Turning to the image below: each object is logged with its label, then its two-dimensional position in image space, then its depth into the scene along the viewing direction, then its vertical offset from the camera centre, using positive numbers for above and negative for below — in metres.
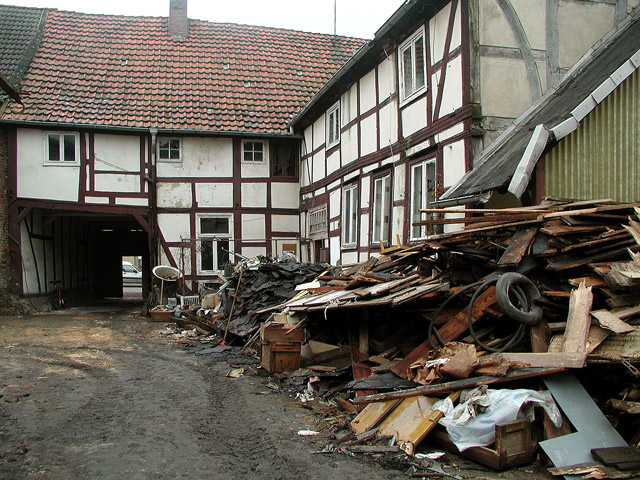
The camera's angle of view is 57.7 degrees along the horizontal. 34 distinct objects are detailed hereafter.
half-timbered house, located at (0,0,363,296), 18.77 +3.36
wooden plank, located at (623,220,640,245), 5.70 +0.15
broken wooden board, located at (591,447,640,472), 4.46 -1.68
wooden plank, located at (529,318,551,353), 5.72 -0.92
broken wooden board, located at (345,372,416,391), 6.23 -1.50
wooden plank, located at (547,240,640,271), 5.93 -0.13
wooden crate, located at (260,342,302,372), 9.26 -1.74
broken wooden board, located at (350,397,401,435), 5.90 -1.76
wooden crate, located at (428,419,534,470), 4.87 -1.73
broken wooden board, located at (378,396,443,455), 5.36 -1.68
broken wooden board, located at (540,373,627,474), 4.76 -1.56
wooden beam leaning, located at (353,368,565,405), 5.20 -1.32
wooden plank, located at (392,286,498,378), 6.36 -0.92
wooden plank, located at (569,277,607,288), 5.80 -0.38
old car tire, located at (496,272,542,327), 5.71 -0.54
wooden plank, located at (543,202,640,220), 6.22 +0.37
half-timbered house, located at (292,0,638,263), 9.53 +2.89
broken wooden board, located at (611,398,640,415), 4.86 -1.38
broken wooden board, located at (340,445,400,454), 5.37 -1.89
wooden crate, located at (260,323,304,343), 9.21 -1.37
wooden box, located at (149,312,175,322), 17.12 -1.98
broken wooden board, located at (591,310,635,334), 5.12 -0.70
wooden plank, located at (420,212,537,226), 6.81 +0.33
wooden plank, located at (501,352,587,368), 5.11 -1.05
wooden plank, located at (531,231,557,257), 6.25 -0.02
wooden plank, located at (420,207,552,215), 6.72 +0.42
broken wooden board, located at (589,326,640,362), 5.00 -0.92
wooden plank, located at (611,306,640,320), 5.34 -0.63
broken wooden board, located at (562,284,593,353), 5.32 -0.72
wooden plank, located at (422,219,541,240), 6.62 +0.20
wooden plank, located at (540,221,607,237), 6.12 +0.16
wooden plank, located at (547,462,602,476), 4.56 -1.78
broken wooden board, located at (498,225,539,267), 6.26 -0.01
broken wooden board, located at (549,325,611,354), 5.23 -0.87
